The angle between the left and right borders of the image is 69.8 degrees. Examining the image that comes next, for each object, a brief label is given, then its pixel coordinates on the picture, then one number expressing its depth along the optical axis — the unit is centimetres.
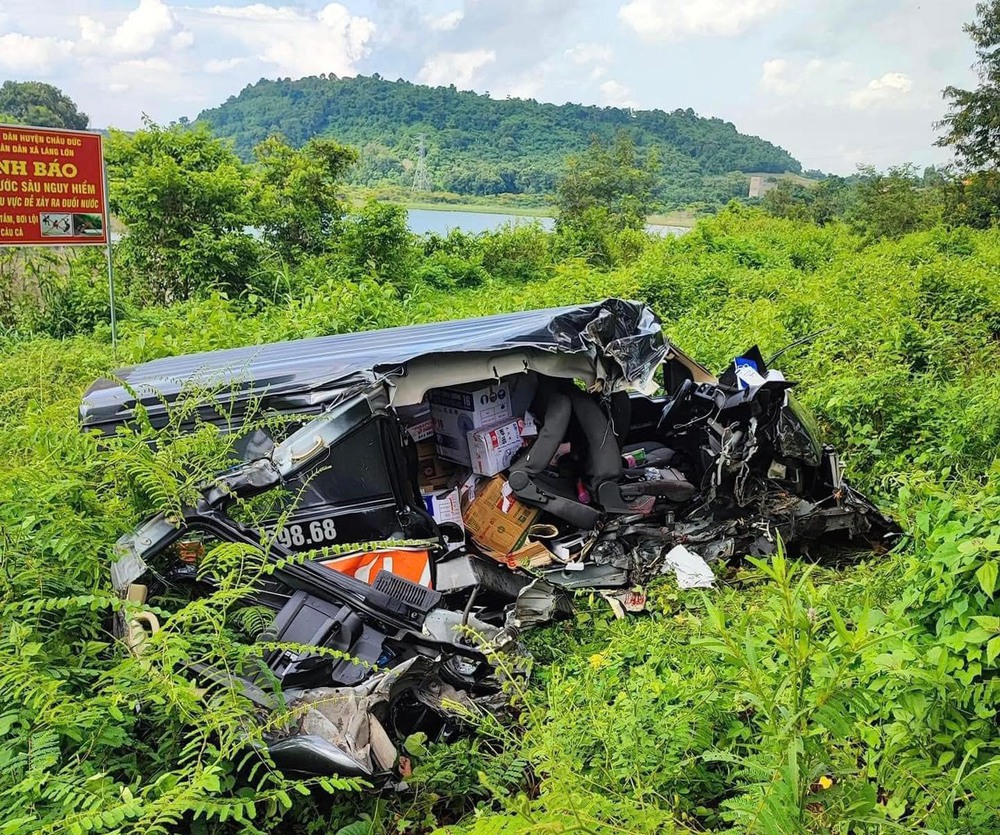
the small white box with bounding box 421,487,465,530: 447
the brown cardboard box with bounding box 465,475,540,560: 453
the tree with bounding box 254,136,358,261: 1410
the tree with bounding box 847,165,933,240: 2366
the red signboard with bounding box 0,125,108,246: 762
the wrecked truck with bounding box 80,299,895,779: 292
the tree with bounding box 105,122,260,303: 1163
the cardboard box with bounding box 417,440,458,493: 491
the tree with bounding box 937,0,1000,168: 2197
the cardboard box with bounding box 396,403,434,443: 476
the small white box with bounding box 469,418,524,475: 454
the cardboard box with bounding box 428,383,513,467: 452
